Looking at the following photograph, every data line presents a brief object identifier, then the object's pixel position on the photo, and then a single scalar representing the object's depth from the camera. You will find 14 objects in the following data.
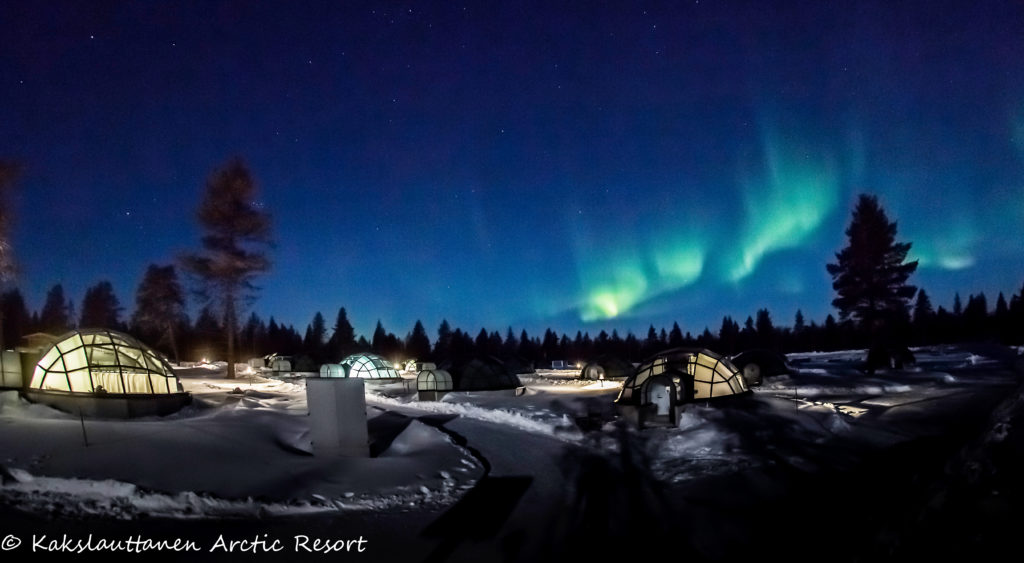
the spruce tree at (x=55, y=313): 86.63
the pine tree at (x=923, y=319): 86.19
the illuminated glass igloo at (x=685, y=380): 21.58
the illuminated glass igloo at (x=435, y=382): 32.94
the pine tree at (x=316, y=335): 107.19
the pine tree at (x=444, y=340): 119.81
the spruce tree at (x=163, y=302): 53.62
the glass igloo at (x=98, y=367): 17.41
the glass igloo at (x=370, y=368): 46.62
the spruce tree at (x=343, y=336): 100.12
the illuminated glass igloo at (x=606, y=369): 52.12
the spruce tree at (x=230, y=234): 34.81
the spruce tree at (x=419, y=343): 117.69
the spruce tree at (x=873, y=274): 45.41
